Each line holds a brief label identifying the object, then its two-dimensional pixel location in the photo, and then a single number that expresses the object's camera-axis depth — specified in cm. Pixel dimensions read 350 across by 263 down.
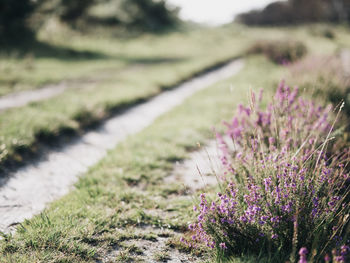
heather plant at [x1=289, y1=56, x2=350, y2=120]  558
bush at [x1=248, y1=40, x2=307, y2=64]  1463
